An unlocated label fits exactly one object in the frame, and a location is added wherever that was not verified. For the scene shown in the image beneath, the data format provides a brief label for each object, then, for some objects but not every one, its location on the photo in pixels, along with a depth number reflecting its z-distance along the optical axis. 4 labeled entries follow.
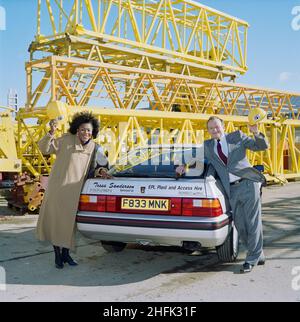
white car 4.33
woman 4.87
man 4.76
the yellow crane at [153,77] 11.27
